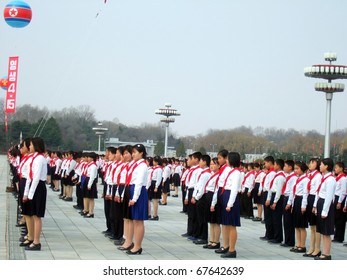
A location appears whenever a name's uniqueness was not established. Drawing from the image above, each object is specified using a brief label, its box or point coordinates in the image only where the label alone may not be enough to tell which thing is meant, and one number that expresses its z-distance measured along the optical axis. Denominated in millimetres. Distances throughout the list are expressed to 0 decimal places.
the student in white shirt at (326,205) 10148
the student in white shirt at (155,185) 16936
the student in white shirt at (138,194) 10078
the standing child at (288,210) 12175
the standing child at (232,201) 10195
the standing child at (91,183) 15766
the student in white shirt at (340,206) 13322
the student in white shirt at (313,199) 10945
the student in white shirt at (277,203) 12625
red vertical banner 21266
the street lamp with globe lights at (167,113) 58125
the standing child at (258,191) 17906
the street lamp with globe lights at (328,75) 39594
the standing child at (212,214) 11301
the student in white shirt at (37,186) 10070
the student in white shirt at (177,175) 28528
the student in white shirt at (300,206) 11578
